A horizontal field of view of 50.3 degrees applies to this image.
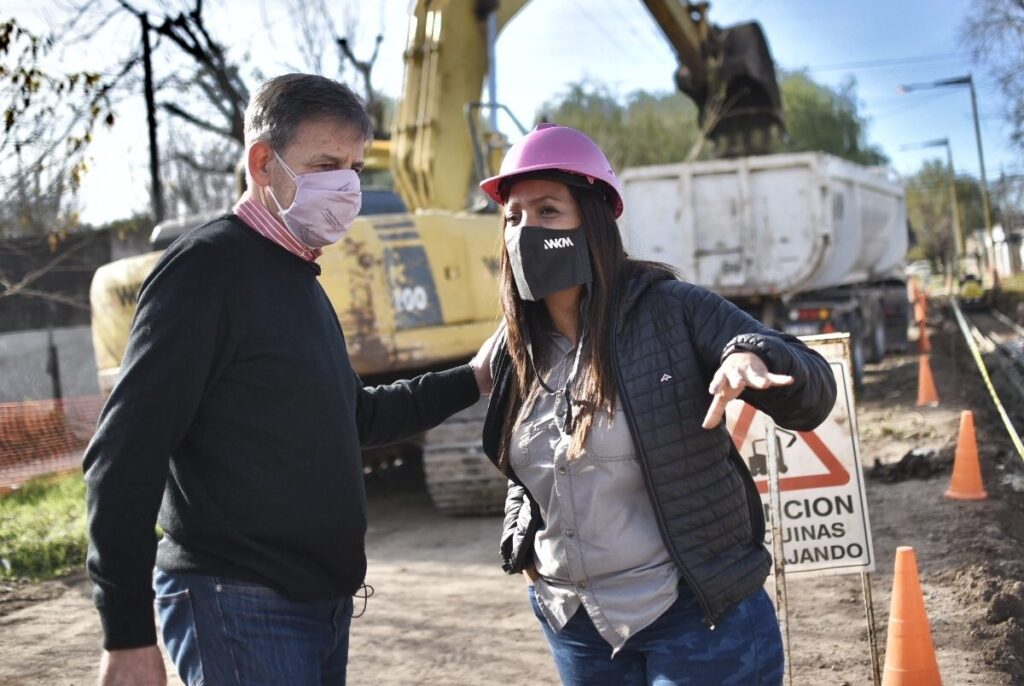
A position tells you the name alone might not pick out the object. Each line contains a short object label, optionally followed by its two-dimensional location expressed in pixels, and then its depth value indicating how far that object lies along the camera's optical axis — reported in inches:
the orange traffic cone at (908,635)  160.6
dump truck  535.2
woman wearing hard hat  88.2
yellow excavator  294.8
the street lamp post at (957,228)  1911.9
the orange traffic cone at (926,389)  521.7
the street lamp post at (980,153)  1659.7
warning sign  166.2
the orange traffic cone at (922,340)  710.5
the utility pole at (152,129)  540.1
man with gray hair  78.5
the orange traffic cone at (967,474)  312.0
